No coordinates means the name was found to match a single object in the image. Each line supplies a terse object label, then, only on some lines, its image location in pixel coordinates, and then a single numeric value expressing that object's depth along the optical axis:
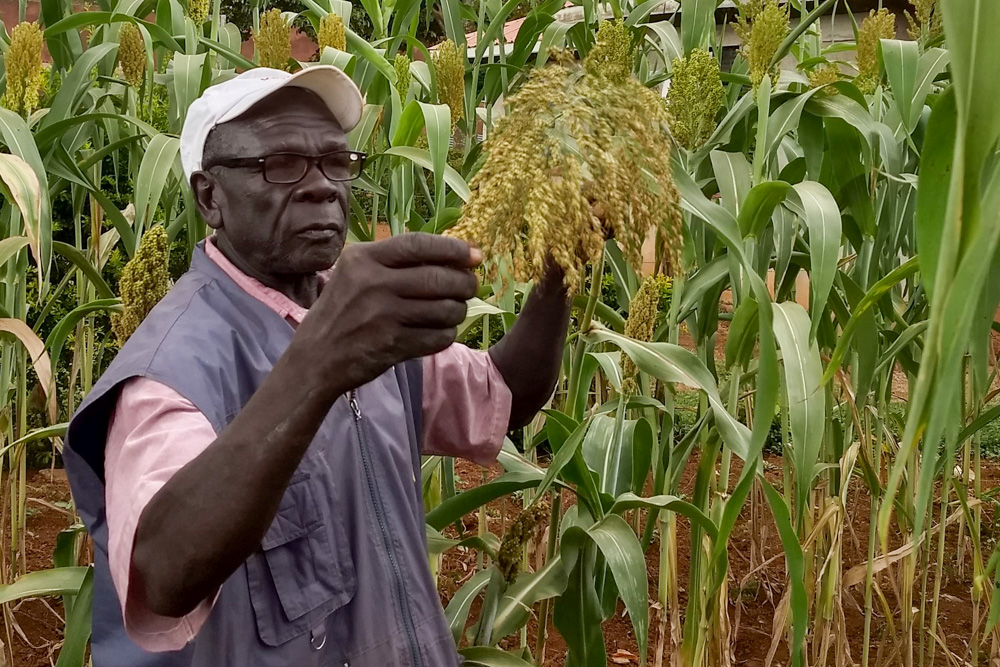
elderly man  0.77
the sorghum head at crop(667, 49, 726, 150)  1.47
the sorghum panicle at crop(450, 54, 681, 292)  0.80
